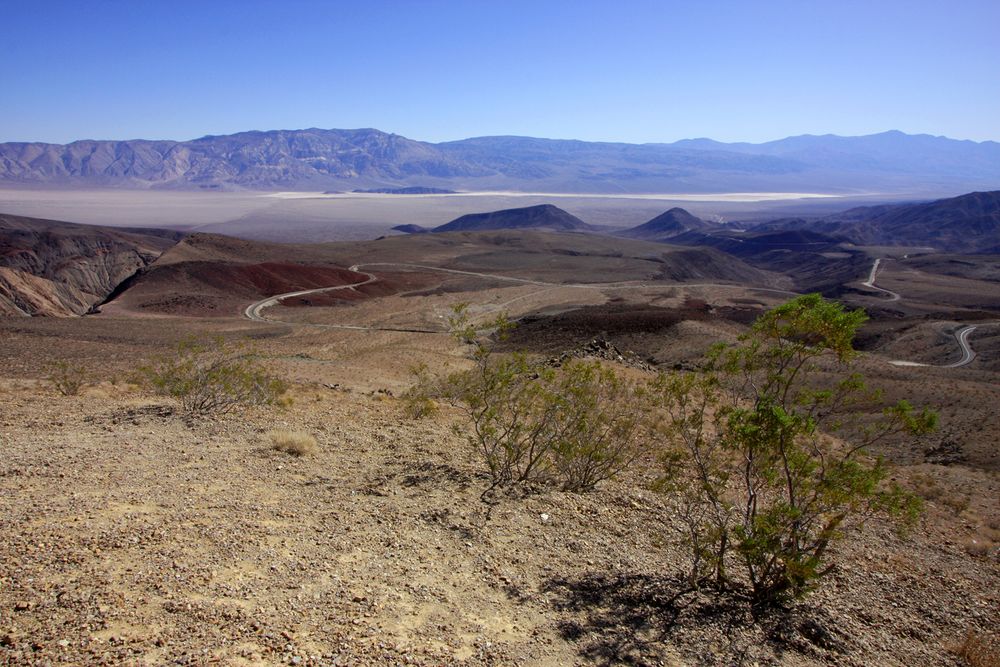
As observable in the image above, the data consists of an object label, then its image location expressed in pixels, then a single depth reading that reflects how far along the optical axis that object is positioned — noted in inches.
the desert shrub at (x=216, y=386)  533.2
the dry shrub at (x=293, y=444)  435.8
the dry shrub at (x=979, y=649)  300.4
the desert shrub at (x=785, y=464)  289.7
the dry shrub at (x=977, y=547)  443.5
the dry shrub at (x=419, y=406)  594.6
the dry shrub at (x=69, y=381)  591.8
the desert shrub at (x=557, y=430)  423.2
